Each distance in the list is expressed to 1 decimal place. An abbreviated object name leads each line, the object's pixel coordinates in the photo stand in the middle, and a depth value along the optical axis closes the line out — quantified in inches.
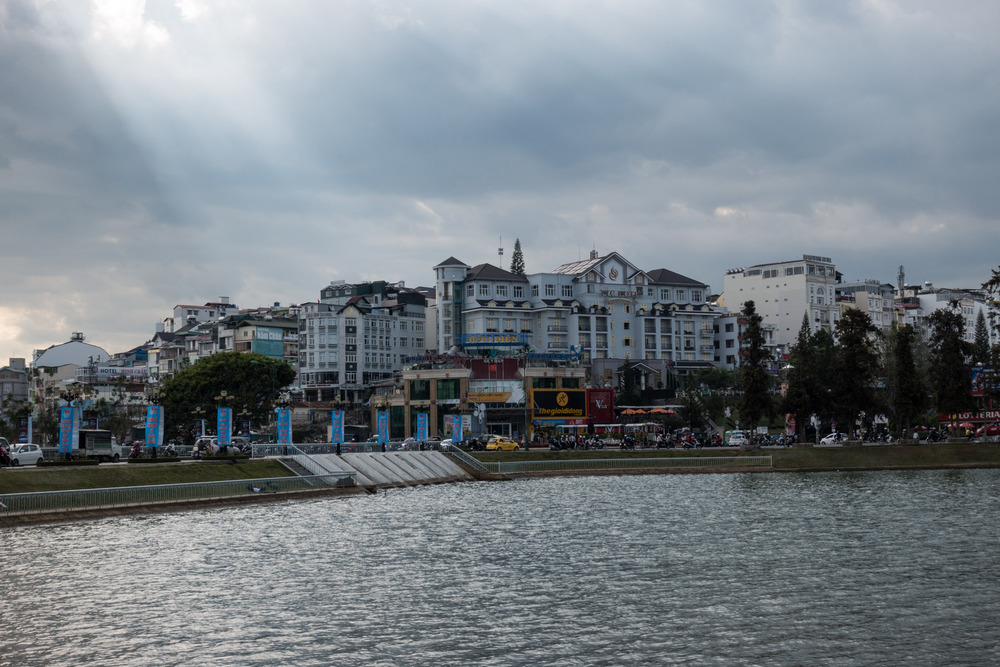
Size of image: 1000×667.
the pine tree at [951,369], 4141.2
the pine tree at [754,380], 4276.6
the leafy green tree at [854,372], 4256.9
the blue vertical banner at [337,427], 3669.0
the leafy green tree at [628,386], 6530.5
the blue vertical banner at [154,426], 3166.8
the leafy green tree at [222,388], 5590.6
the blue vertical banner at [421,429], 4247.0
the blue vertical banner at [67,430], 2802.7
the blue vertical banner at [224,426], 3395.4
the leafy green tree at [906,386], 4202.8
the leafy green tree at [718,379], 6758.9
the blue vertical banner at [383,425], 4229.8
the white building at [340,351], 7391.7
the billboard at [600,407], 5585.6
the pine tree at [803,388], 4247.0
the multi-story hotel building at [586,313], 7170.3
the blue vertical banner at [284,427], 3666.3
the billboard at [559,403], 5502.0
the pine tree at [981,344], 6530.5
